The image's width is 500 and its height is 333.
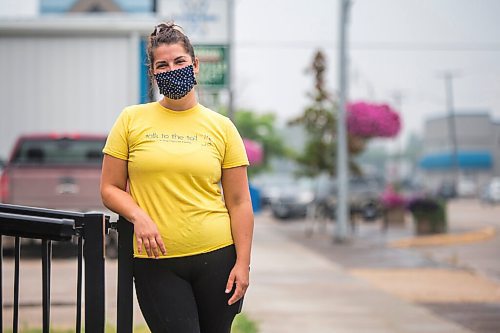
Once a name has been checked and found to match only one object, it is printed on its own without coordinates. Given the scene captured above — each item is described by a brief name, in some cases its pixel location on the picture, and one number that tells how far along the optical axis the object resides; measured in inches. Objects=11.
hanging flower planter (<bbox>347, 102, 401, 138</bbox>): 911.7
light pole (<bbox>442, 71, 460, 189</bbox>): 3095.5
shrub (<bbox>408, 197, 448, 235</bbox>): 929.5
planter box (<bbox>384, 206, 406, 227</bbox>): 1181.3
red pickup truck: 532.7
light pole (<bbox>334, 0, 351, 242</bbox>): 848.9
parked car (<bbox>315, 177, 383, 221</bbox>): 1276.5
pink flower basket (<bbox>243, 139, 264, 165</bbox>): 1198.3
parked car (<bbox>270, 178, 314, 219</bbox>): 1396.4
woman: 136.9
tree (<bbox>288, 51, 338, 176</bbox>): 960.3
